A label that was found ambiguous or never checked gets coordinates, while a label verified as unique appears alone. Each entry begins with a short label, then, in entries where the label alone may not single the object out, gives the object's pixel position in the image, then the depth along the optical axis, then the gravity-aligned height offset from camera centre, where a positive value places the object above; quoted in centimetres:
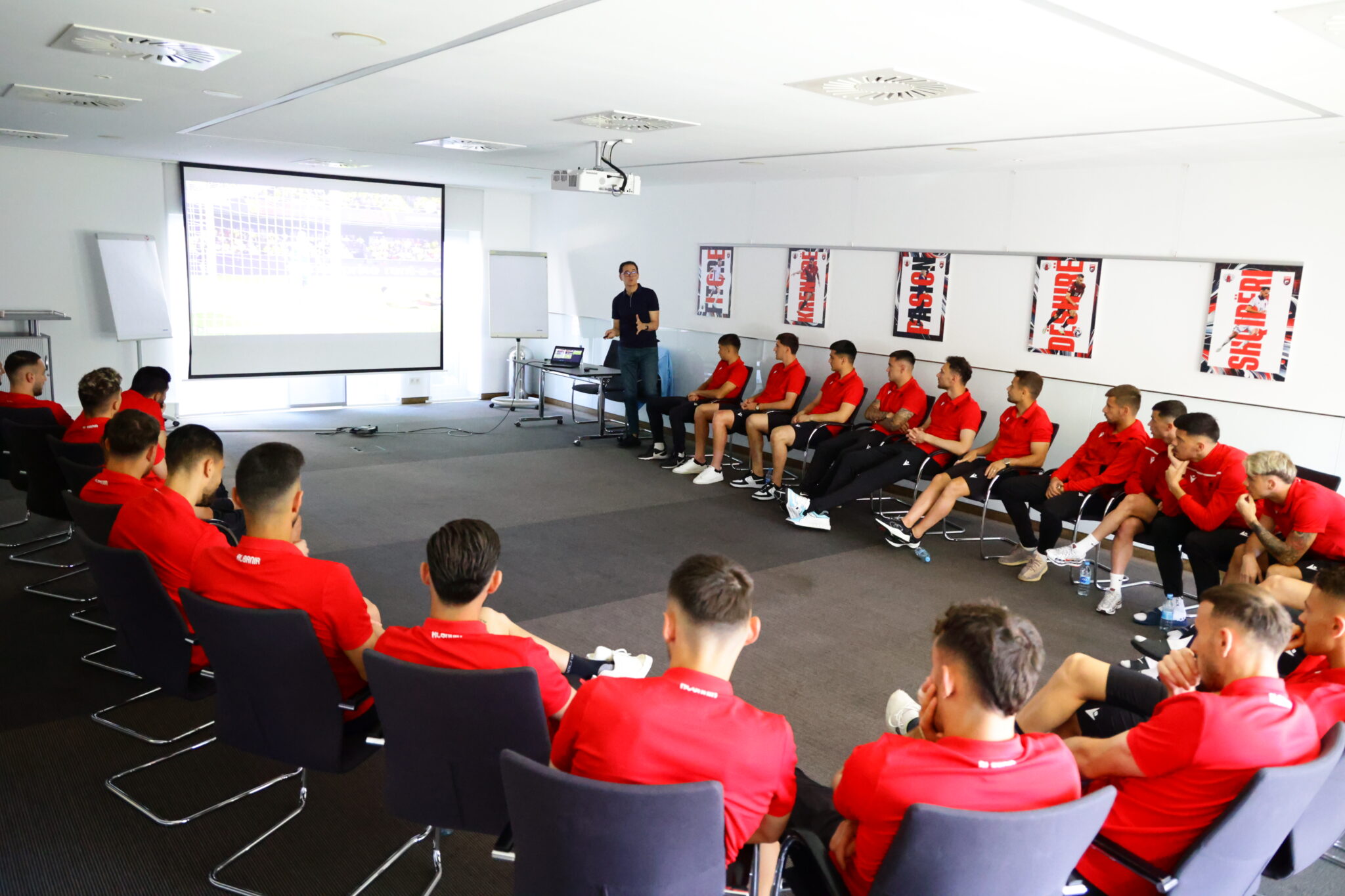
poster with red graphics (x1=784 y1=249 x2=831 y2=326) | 829 +29
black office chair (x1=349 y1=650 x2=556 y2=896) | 211 -100
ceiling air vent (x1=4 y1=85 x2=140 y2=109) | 531 +108
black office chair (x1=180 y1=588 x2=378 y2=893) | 238 -104
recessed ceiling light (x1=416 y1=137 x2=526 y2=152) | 683 +118
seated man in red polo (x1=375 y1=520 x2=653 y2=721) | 224 -79
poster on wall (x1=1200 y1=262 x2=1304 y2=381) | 557 +15
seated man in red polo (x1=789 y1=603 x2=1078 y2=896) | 175 -80
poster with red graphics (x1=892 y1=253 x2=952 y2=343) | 736 +25
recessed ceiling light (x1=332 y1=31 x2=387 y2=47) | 356 +99
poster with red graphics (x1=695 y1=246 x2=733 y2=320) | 921 +34
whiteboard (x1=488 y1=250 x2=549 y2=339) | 1104 +13
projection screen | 964 +24
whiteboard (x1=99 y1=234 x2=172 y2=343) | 902 +0
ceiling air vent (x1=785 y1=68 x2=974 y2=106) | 382 +101
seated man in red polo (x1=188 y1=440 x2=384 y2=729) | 258 -80
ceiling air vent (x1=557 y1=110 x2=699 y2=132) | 521 +108
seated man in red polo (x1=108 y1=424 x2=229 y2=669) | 313 -82
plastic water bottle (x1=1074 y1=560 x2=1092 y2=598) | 554 -146
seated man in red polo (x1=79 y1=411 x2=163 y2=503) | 370 -71
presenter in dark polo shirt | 932 -29
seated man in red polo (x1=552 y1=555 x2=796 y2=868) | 183 -81
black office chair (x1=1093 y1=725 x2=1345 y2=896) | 193 -104
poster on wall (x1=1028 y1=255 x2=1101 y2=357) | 648 +20
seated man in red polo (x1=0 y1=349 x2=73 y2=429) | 584 -64
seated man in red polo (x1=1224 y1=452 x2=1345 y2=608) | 428 -82
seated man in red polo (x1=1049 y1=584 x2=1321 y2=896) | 199 -86
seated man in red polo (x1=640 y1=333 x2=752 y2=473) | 848 -80
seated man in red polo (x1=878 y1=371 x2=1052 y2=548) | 616 -87
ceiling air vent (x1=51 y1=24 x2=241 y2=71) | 375 +100
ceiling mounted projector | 658 +93
